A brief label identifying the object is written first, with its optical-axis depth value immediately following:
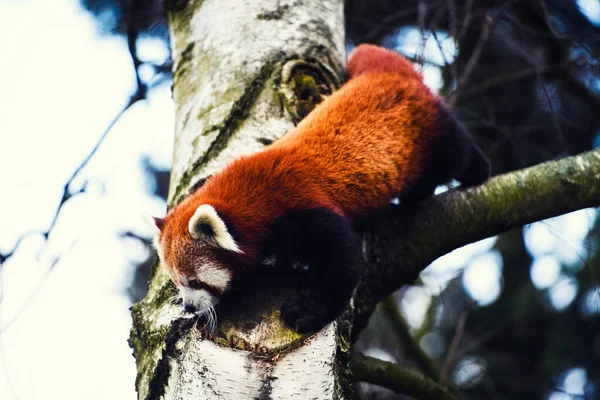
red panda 4.27
